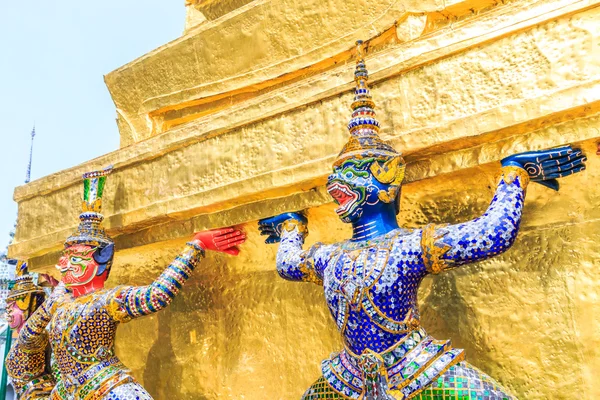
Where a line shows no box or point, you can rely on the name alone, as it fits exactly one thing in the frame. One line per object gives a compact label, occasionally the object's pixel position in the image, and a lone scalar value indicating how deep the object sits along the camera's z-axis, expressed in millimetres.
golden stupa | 2217
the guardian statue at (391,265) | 1971
